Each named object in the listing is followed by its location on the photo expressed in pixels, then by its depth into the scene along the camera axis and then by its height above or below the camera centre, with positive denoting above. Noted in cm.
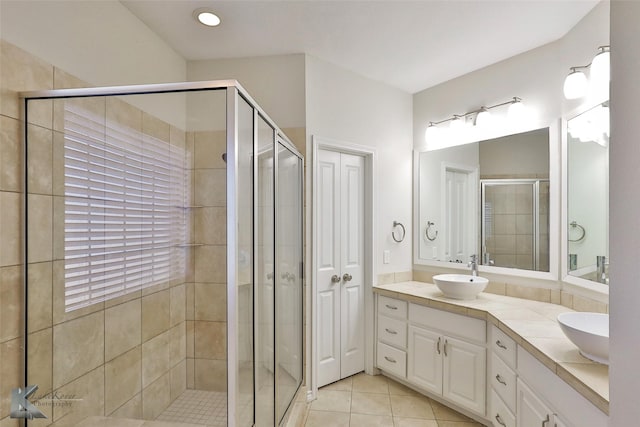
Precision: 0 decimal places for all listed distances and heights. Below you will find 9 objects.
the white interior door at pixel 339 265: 283 -42
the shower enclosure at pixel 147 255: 137 -18
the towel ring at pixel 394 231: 320 -14
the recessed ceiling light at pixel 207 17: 207 +124
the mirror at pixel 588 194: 200 +14
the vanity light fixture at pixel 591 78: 191 +82
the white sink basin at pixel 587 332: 134 -49
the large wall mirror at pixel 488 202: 252 +12
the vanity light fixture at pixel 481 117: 259 +82
